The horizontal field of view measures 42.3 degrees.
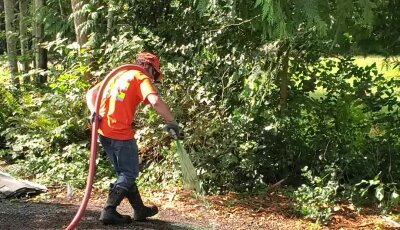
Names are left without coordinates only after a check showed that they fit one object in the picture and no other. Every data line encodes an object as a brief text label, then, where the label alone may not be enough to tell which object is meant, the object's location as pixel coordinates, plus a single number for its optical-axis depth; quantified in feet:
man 16.66
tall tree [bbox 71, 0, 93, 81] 31.19
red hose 15.07
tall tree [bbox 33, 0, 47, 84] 38.78
